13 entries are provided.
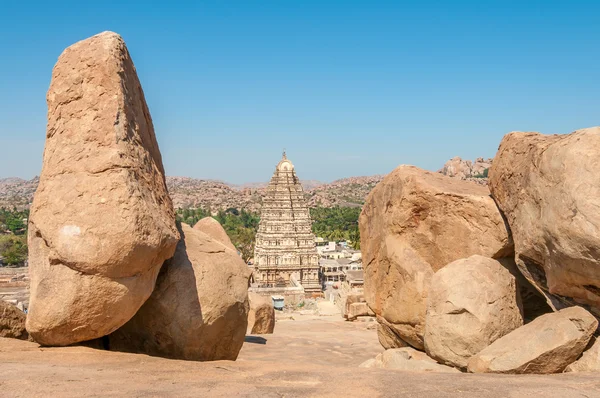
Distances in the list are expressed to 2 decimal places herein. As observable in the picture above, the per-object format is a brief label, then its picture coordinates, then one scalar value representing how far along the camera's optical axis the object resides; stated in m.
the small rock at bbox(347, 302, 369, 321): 20.42
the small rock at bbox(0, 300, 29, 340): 6.70
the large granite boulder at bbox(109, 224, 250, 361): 6.75
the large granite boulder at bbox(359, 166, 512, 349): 8.39
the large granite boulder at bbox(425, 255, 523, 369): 7.05
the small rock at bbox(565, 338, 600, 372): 6.04
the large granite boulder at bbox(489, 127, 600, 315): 5.86
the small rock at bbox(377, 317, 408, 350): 9.35
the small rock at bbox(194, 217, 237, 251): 10.40
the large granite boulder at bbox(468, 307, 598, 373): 6.13
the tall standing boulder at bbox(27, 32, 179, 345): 5.85
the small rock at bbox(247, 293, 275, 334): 14.95
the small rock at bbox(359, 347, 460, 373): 7.15
